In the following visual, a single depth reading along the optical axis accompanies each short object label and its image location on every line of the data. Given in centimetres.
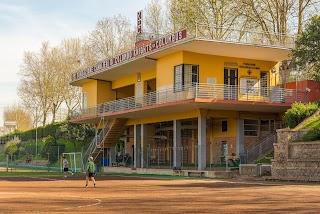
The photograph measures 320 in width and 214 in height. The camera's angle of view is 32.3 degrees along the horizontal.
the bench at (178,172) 4100
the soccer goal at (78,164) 5317
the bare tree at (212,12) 5708
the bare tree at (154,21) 6631
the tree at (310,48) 3880
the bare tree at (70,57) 8325
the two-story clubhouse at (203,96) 4100
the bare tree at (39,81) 8569
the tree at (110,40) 7338
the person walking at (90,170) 2841
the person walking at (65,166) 4094
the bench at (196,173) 3909
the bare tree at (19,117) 11869
